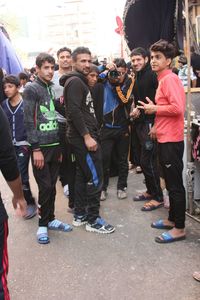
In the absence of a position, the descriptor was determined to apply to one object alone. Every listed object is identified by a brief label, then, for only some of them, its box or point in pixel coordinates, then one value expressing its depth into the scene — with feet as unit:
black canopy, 15.15
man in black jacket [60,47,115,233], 12.44
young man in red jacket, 11.60
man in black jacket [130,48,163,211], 14.89
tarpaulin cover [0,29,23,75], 19.25
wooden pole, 12.78
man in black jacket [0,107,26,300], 7.11
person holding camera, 15.70
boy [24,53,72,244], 12.42
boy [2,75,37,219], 14.64
